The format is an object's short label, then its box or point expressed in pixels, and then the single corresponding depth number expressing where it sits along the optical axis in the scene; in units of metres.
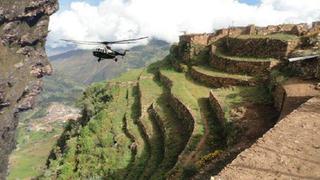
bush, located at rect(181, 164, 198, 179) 16.56
